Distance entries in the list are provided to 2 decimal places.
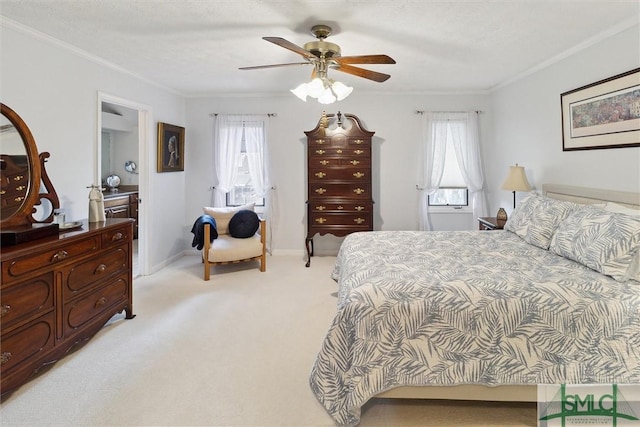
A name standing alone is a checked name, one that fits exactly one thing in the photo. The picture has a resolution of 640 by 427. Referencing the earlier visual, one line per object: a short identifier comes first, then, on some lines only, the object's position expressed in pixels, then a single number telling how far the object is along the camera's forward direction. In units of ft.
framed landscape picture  9.11
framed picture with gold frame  15.55
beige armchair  14.19
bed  5.93
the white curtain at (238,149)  17.57
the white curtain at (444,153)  17.11
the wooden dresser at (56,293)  6.58
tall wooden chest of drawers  16.08
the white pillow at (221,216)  16.15
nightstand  13.71
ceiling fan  8.61
